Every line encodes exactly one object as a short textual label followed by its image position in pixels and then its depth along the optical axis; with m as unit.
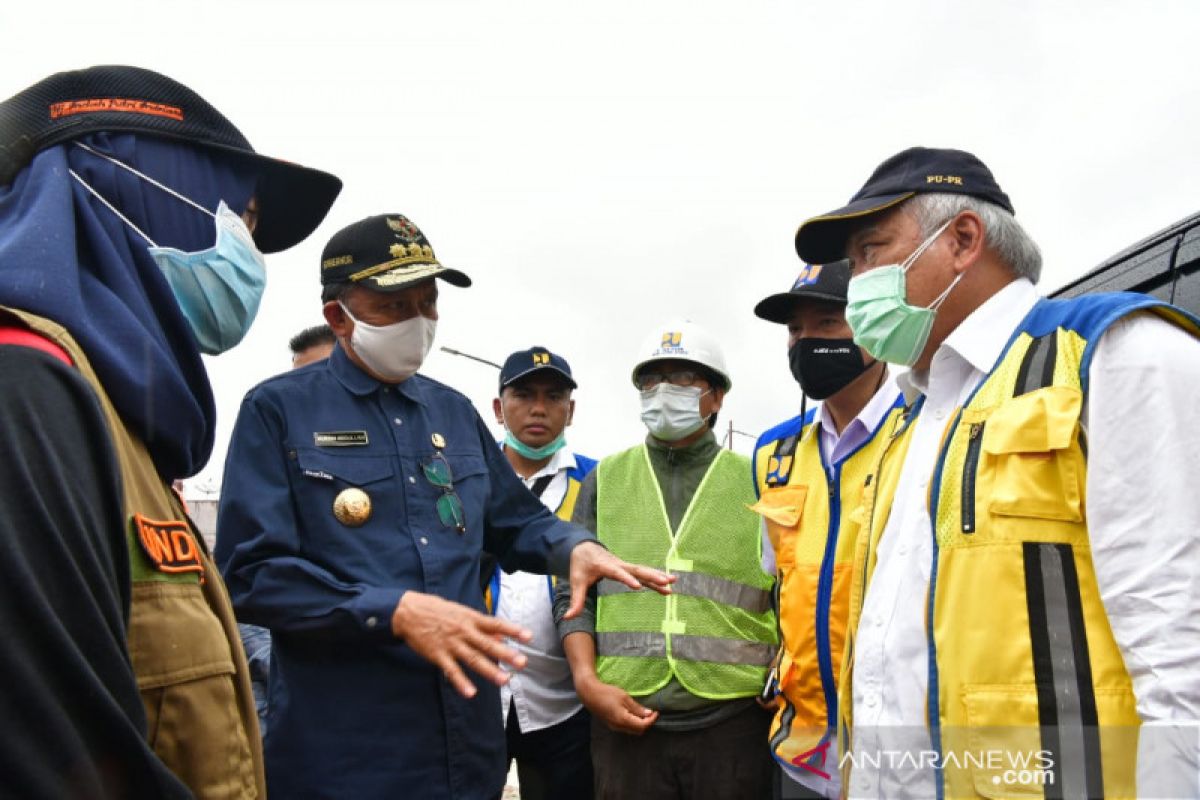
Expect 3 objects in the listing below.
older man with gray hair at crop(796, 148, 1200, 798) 1.57
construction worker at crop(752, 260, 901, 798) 2.85
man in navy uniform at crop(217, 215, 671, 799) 2.07
